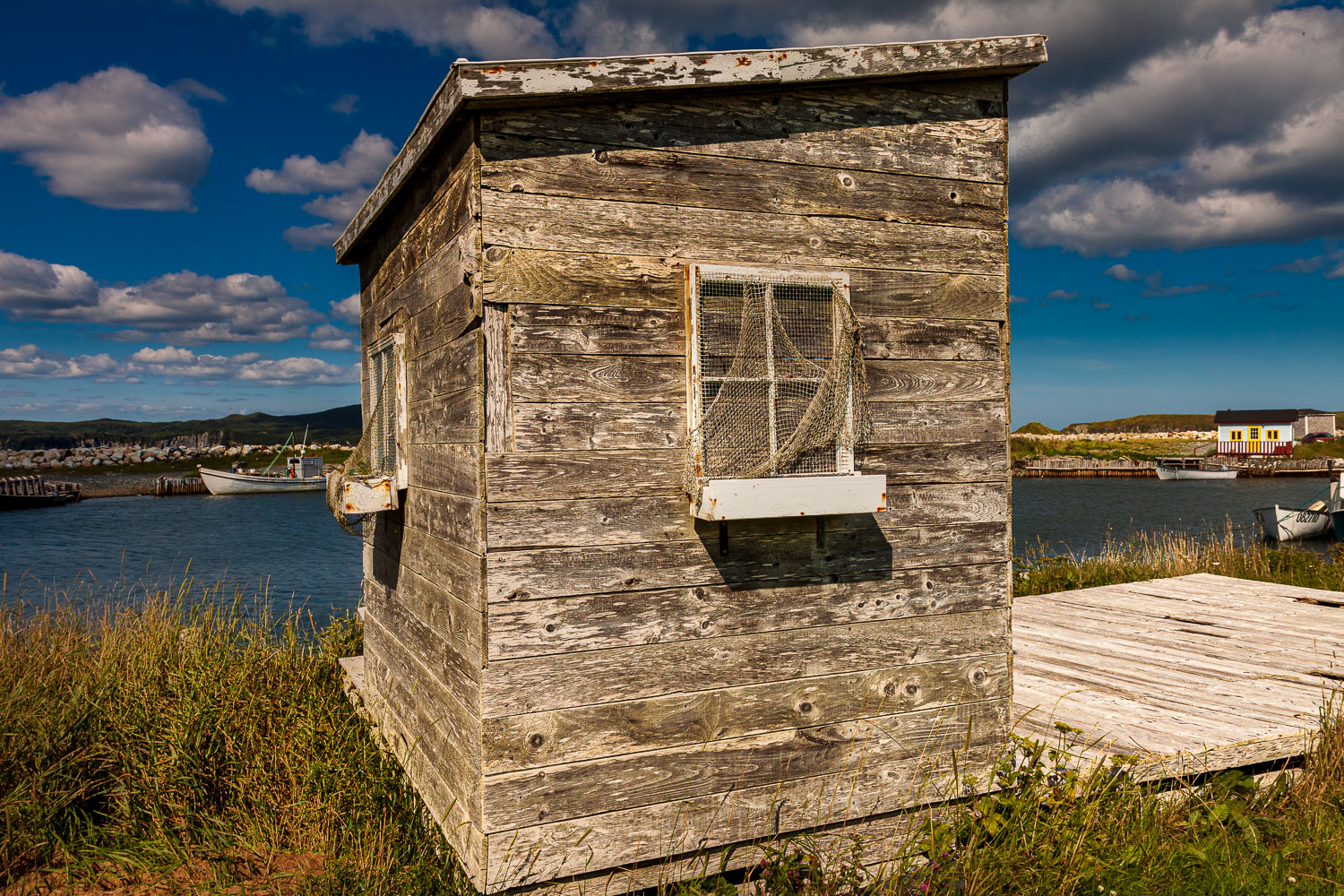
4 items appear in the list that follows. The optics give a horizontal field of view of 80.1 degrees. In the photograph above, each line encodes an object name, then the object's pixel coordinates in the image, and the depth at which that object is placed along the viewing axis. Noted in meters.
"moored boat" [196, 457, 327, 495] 58.62
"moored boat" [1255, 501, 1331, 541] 22.06
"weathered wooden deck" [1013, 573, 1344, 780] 4.51
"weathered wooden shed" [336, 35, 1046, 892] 3.19
